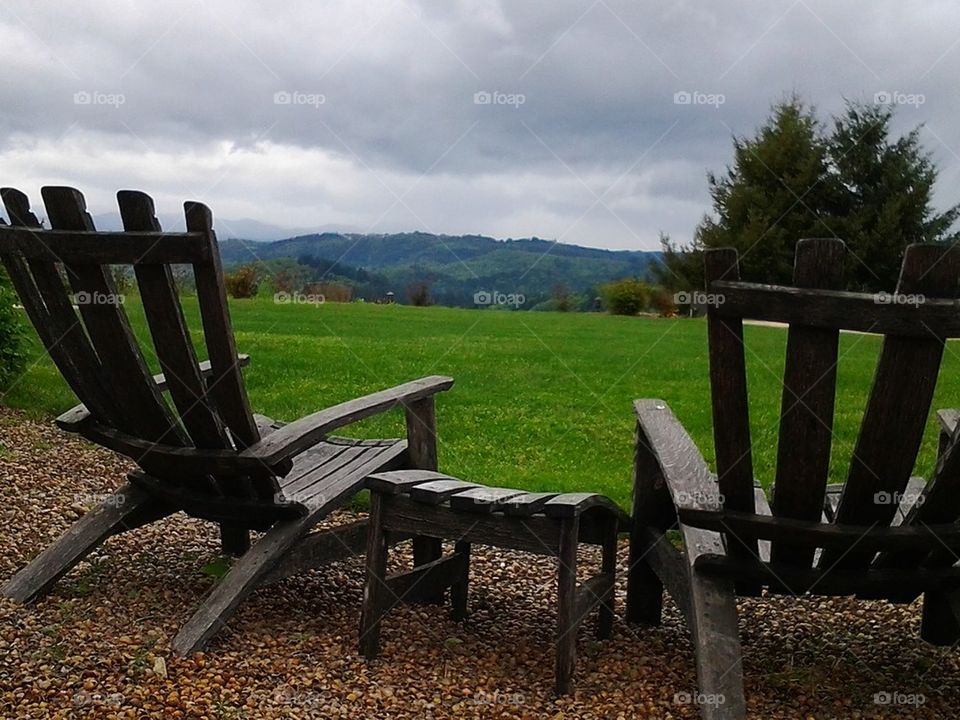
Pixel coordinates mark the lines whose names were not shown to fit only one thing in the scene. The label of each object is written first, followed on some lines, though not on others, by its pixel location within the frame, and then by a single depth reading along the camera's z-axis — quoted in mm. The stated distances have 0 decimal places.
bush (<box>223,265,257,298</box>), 18922
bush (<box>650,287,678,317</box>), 23547
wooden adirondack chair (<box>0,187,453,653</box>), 2990
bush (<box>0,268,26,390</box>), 6859
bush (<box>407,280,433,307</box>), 20891
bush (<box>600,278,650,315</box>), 23109
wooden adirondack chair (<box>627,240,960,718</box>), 2283
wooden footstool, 2965
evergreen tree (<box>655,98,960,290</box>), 26891
